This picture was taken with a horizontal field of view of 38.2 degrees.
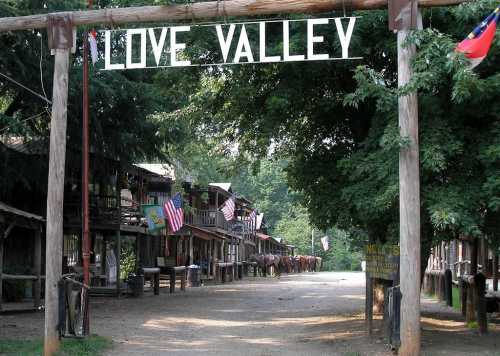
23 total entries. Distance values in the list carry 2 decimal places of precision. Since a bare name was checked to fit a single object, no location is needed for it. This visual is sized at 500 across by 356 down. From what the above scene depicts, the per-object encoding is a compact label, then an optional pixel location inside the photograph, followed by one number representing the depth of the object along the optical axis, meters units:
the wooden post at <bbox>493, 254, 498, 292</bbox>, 21.03
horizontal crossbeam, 10.62
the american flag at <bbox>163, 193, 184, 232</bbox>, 29.28
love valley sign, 10.30
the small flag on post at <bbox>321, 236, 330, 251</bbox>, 79.19
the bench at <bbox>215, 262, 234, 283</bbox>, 41.56
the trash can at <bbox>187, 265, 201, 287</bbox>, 35.78
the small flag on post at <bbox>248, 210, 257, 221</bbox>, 55.50
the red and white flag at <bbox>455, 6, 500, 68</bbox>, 9.55
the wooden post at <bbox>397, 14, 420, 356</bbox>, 10.00
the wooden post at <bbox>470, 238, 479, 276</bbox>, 17.56
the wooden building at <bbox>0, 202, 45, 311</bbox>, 17.36
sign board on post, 11.85
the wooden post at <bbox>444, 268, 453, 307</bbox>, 21.73
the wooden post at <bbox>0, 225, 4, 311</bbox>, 17.09
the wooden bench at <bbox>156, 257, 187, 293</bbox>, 29.52
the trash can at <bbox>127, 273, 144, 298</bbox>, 26.08
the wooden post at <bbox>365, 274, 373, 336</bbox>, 13.23
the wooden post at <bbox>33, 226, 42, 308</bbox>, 18.92
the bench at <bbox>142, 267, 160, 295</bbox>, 26.69
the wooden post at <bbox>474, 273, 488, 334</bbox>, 14.32
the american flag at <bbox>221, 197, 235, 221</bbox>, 41.28
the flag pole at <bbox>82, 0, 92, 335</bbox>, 12.97
